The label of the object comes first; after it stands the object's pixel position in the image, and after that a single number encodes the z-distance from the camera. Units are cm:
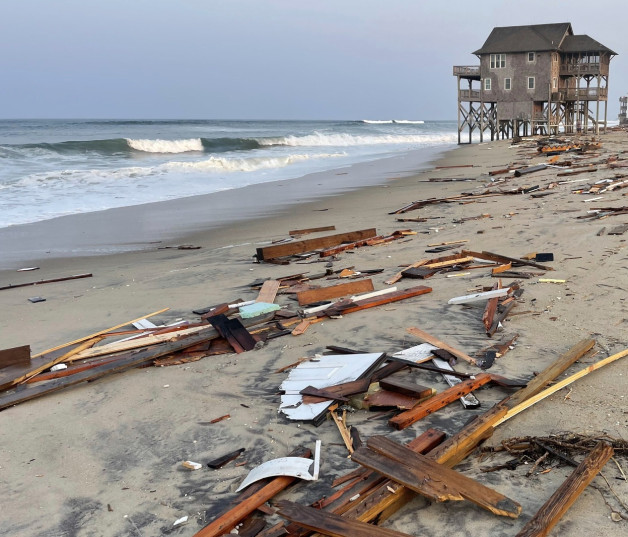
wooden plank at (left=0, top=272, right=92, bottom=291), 878
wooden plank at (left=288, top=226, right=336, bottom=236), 1117
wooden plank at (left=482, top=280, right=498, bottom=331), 530
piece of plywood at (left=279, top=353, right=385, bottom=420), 403
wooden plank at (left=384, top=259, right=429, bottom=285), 717
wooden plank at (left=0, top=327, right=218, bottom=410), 466
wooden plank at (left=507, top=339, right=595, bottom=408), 387
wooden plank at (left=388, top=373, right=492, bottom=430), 373
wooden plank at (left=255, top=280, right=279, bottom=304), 672
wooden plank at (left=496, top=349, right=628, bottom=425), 371
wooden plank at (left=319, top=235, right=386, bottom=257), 912
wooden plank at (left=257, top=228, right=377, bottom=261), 896
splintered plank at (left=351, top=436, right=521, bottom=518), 282
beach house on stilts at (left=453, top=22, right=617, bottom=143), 4353
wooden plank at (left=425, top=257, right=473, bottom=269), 758
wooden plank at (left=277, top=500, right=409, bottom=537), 261
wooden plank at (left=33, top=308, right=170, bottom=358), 566
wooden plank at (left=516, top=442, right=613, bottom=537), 266
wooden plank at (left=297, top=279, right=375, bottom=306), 663
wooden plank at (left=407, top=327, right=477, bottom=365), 467
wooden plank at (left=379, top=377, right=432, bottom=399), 395
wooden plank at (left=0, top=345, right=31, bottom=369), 521
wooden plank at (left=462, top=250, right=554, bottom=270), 707
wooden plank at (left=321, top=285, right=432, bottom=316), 609
